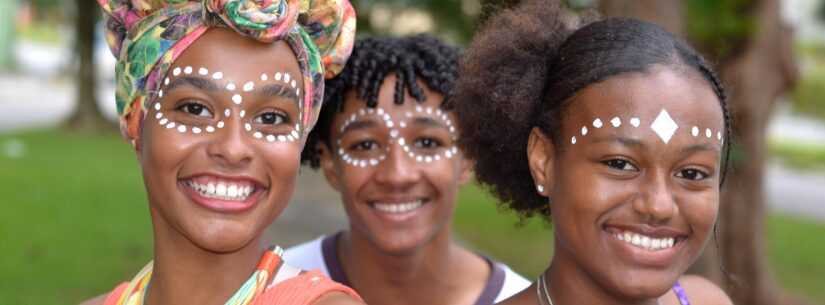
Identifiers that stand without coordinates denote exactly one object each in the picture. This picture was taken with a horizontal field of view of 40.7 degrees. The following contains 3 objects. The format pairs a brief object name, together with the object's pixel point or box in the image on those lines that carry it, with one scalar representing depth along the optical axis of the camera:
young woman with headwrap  2.83
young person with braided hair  4.01
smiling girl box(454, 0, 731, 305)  2.82
